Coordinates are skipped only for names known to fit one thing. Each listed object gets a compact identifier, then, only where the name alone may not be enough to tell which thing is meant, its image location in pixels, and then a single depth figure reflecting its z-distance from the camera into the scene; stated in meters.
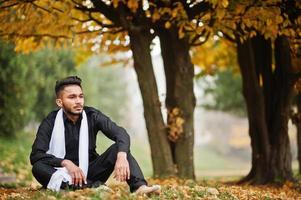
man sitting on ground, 6.13
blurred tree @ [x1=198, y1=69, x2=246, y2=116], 23.14
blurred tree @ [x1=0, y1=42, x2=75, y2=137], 18.90
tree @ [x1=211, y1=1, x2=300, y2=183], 11.84
